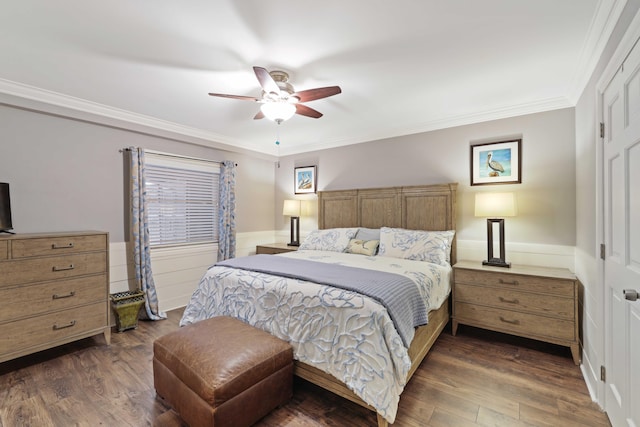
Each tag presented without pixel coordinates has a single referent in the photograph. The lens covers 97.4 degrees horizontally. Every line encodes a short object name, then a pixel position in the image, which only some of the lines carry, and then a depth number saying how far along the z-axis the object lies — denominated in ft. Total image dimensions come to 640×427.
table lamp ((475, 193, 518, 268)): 9.17
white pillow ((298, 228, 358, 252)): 12.16
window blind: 11.93
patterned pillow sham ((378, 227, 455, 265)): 9.85
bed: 5.44
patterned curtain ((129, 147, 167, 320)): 10.69
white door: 4.31
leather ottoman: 5.06
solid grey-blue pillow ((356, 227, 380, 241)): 12.02
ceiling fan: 7.14
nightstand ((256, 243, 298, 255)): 14.10
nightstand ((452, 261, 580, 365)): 7.90
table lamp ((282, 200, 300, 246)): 14.90
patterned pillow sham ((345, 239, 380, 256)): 11.24
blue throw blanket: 5.96
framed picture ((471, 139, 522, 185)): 9.93
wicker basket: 9.96
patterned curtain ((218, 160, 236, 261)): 13.85
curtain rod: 10.82
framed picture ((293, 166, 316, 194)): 15.47
